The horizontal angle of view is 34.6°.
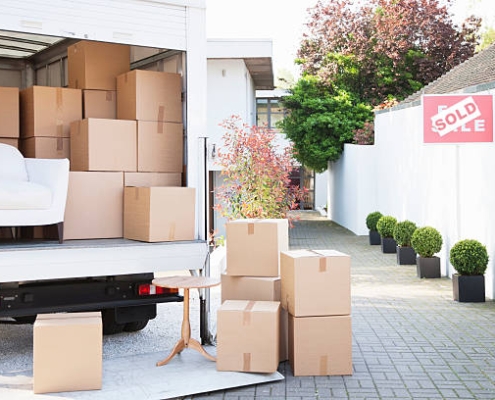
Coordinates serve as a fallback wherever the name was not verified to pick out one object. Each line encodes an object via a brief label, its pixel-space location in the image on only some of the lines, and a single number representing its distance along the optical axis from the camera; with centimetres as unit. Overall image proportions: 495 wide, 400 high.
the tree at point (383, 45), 2988
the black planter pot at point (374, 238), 1842
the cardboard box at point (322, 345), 622
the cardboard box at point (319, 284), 621
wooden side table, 635
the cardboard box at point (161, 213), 673
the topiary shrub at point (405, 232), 1418
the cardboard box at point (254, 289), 670
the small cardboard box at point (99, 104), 786
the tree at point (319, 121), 2611
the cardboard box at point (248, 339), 606
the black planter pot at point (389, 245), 1631
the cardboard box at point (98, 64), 783
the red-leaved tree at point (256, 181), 1384
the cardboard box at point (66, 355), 561
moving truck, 614
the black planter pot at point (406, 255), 1421
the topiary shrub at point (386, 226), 1633
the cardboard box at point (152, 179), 725
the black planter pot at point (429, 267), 1236
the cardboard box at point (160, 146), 733
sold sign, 1041
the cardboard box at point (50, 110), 767
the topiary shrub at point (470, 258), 990
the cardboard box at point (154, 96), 732
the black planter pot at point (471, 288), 997
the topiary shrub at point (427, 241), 1223
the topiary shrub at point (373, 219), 1858
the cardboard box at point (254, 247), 684
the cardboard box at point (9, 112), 772
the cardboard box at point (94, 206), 699
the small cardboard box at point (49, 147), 768
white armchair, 633
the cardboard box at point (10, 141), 778
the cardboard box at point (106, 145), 710
